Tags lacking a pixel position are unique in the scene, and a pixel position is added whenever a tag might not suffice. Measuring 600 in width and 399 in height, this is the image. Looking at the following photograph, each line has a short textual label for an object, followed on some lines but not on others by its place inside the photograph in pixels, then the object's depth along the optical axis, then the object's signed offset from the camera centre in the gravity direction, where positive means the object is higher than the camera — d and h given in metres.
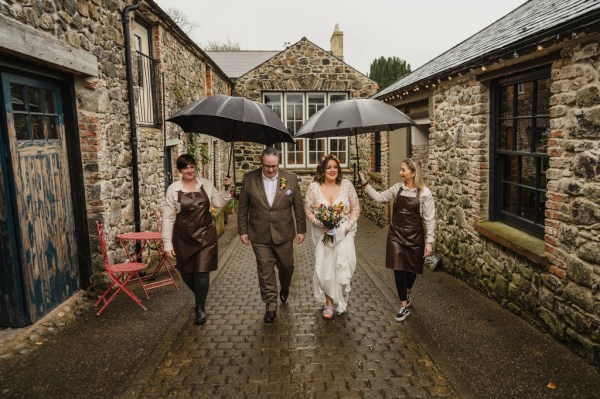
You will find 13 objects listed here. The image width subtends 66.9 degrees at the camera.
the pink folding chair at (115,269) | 5.30 -1.40
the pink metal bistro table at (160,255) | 6.10 -1.56
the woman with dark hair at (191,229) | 4.84 -0.87
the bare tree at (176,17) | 27.42 +7.89
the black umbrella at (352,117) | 4.94 +0.27
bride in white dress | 5.07 -1.07
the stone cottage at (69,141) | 4.44 +0.12
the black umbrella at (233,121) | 4.69 +0.29
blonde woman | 5.07 -0.97
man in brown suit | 5.08 -0.81
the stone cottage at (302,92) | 15.99 +1.85
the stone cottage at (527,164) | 4.00 -0.32
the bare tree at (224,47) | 35.69 +7.91
